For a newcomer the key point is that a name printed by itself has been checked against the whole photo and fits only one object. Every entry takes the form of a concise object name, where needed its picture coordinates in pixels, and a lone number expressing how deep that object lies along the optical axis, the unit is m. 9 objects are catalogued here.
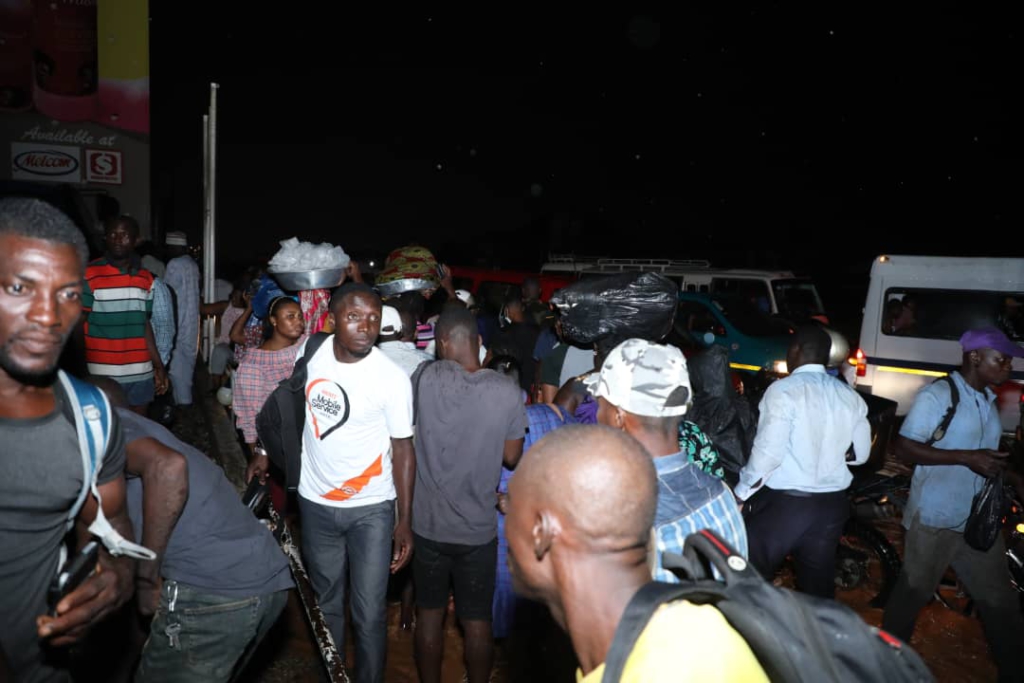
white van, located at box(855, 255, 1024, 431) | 8.62
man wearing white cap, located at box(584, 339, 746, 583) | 2.20
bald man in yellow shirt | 1.42
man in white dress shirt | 3.80
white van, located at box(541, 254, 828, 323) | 12.11
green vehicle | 10.27
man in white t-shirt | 3.52
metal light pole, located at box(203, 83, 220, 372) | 10.48
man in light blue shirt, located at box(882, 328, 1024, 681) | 3.75
